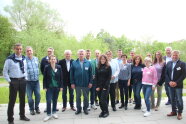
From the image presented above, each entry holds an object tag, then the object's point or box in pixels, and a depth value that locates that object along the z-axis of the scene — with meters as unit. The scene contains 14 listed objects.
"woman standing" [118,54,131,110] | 7.34
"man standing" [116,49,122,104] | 7.62
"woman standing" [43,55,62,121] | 6.34
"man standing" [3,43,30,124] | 5.89
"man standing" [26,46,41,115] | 6.72
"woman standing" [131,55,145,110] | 7.13
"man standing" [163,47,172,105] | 7.52
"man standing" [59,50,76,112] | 7.11
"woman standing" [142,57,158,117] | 6.64
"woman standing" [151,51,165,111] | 7.07
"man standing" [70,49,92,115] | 6.67
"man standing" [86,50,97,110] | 7.32
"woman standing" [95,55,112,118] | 6.44
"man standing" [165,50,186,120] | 6.08
